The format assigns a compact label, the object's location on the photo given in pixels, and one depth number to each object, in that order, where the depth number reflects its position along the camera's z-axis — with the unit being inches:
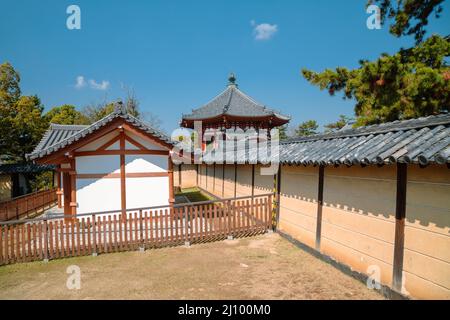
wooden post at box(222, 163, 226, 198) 689.6
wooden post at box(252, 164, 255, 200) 482.0
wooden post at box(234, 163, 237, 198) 590.9
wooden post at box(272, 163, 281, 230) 376.2
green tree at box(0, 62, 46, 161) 768.9
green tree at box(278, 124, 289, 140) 1713.3
